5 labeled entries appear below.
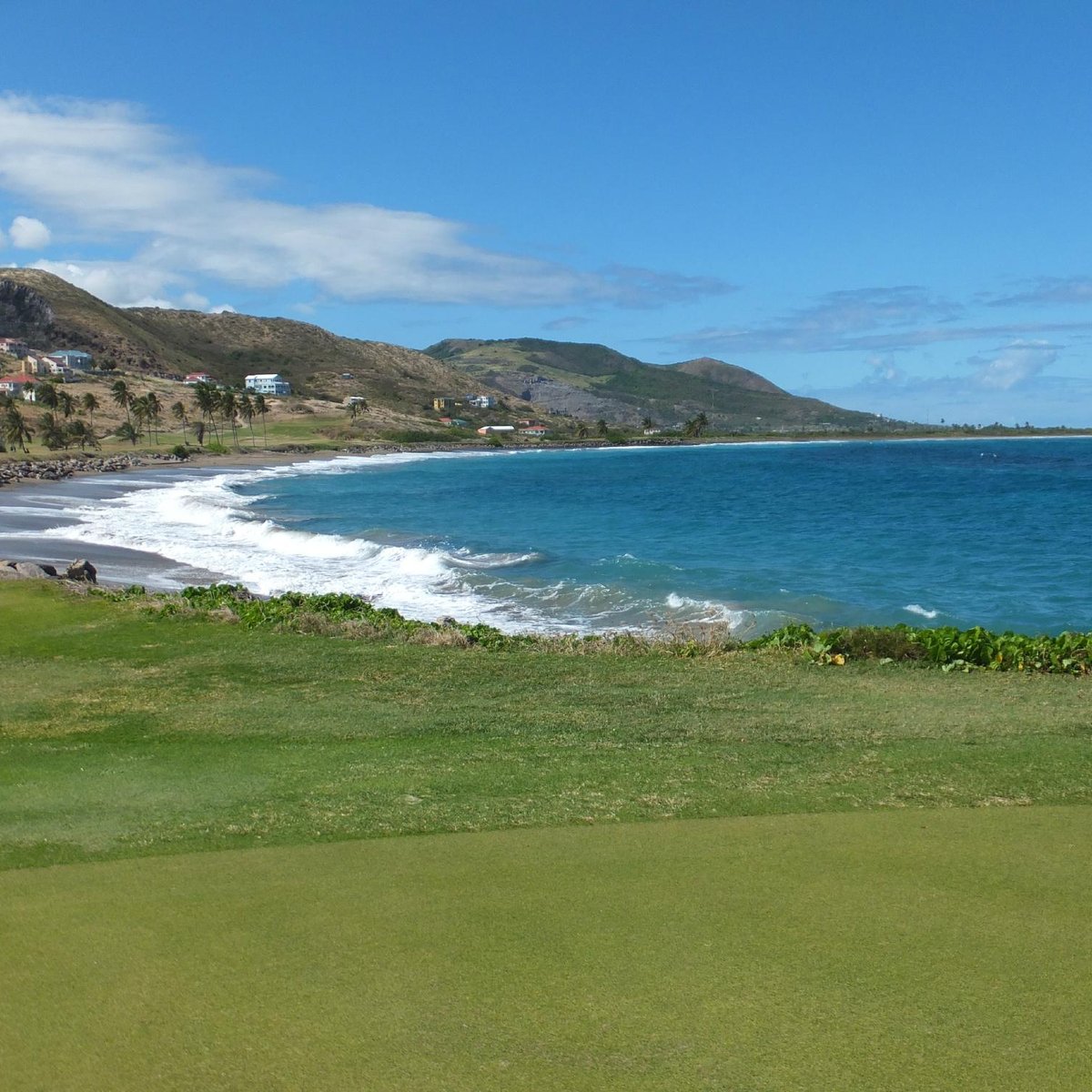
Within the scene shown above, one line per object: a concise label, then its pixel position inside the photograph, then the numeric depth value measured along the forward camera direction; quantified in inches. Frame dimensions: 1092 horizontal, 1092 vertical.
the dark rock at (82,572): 949.8
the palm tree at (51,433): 4451.3
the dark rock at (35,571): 894.4
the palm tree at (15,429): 4192.9
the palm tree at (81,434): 4498.0
